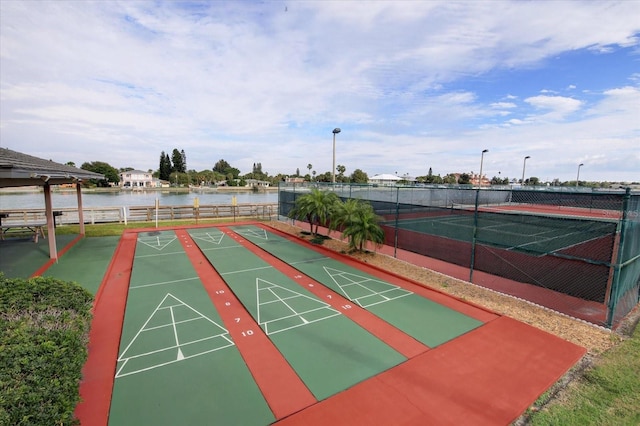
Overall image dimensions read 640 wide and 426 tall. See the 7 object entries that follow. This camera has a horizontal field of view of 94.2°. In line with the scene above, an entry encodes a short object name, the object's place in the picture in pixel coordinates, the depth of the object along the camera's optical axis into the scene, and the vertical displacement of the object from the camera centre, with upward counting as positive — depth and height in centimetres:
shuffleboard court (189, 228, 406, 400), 493 -321
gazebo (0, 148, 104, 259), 609 -16
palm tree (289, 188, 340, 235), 1449 -127
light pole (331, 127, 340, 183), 1678 +197
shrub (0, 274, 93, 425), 279 -203
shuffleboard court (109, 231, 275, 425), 402 -322
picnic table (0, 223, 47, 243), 1280 -302
